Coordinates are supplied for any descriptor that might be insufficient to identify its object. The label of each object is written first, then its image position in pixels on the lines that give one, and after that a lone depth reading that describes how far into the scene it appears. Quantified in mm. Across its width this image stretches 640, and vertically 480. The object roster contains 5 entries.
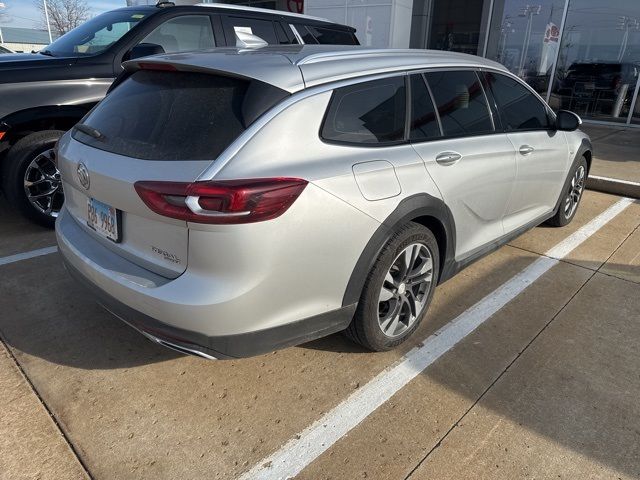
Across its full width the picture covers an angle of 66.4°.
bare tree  35781
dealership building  10867
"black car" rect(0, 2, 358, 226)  4043
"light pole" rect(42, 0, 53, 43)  33038
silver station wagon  2014
